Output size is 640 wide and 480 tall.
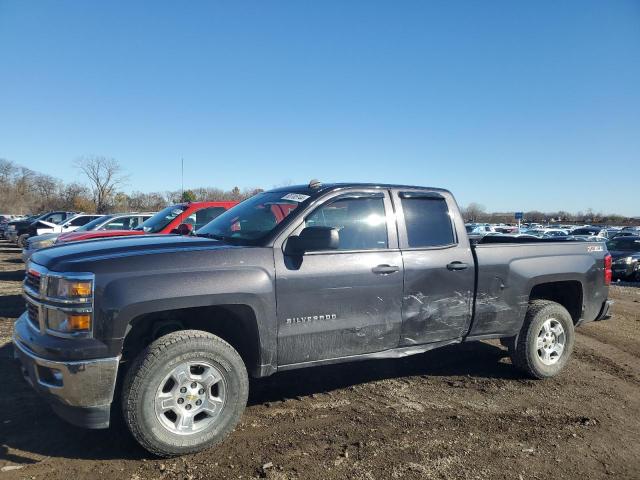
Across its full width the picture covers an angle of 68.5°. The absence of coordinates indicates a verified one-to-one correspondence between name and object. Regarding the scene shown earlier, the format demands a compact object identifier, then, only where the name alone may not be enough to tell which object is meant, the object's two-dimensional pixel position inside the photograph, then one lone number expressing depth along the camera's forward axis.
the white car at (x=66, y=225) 19.14
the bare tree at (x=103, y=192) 66.81
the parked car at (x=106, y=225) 10.97
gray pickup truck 3.10
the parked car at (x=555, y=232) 32.90
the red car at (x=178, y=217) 9.09
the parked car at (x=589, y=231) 30.38
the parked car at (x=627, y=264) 16.31
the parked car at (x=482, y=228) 34.95
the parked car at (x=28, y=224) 20.99
